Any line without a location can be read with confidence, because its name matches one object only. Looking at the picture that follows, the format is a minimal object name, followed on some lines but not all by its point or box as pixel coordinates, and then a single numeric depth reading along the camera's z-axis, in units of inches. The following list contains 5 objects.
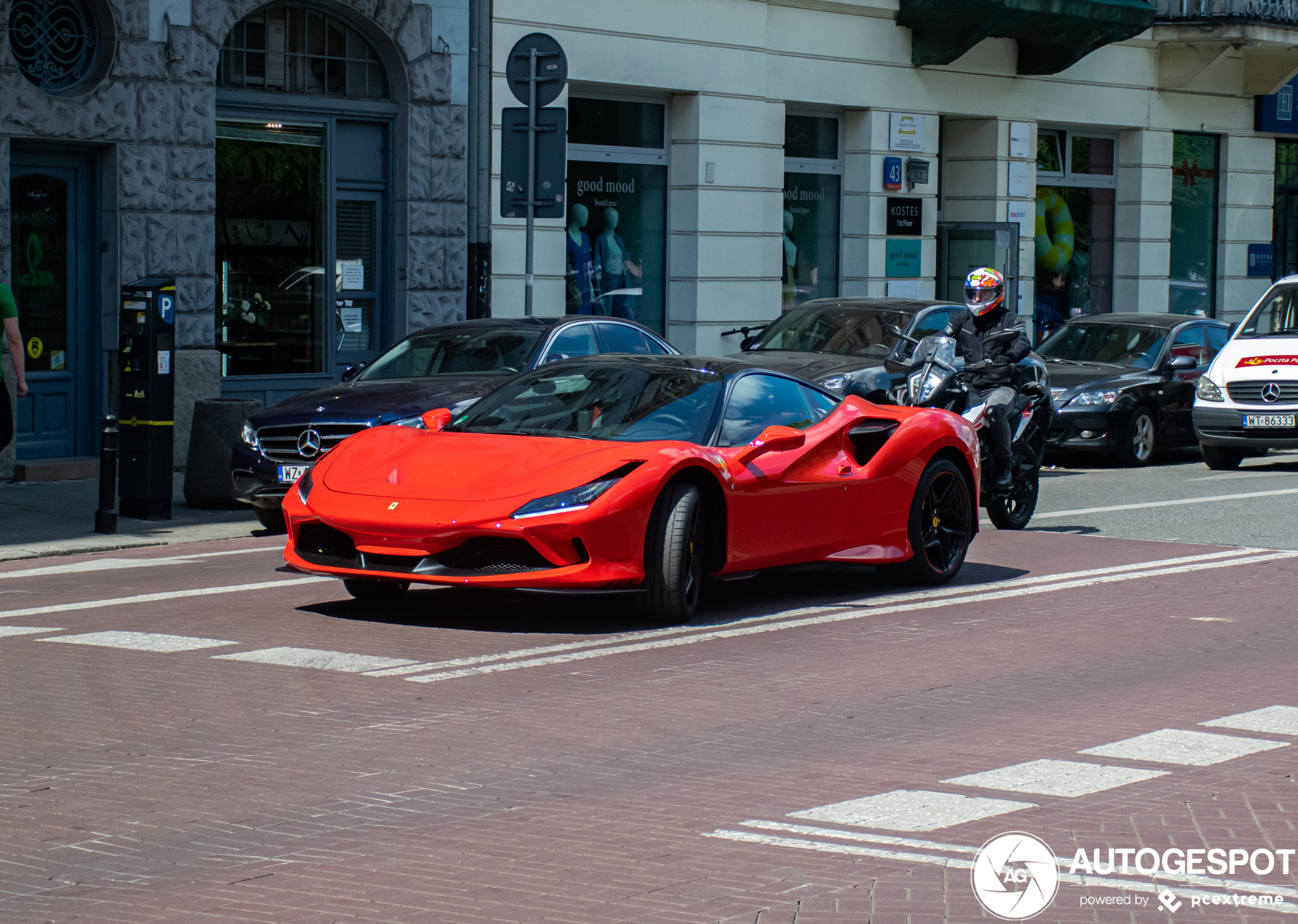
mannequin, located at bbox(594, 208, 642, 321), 911.0
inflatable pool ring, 1139.3
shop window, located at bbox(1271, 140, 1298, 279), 1293.1
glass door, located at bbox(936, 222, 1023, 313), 1067.3
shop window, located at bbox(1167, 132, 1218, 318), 1215.6
